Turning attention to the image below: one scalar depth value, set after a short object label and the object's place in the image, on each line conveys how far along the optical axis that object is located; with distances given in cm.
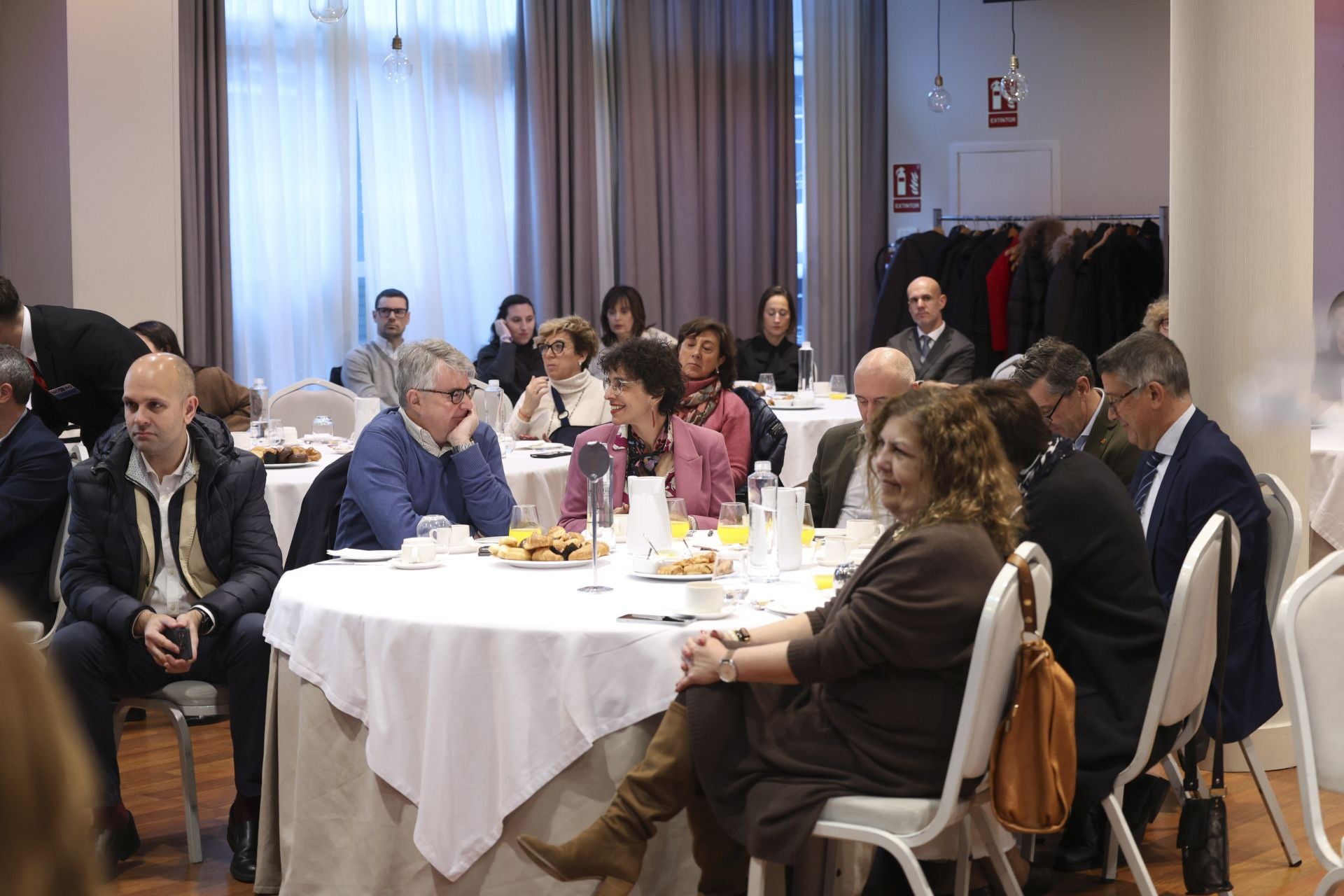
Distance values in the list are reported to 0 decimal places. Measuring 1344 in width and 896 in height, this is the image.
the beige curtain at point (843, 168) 1045
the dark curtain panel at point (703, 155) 979
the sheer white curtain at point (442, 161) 879
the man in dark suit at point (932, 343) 827
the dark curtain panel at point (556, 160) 929
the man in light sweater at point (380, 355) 836
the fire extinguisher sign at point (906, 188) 1069
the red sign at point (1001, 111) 1024
